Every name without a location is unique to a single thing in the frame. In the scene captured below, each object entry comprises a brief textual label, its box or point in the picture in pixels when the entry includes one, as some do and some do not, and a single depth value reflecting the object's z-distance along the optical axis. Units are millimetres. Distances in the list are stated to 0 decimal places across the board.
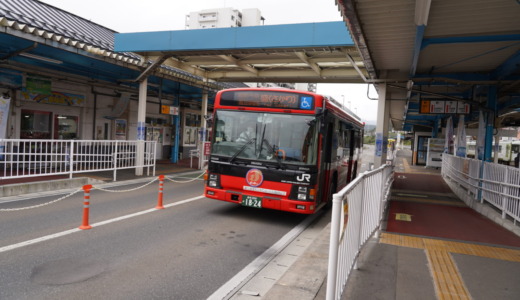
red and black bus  7426
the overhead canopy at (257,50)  11086
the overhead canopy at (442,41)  6281
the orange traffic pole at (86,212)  6511
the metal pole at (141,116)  14656
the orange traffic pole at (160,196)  8648
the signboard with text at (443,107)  11719
